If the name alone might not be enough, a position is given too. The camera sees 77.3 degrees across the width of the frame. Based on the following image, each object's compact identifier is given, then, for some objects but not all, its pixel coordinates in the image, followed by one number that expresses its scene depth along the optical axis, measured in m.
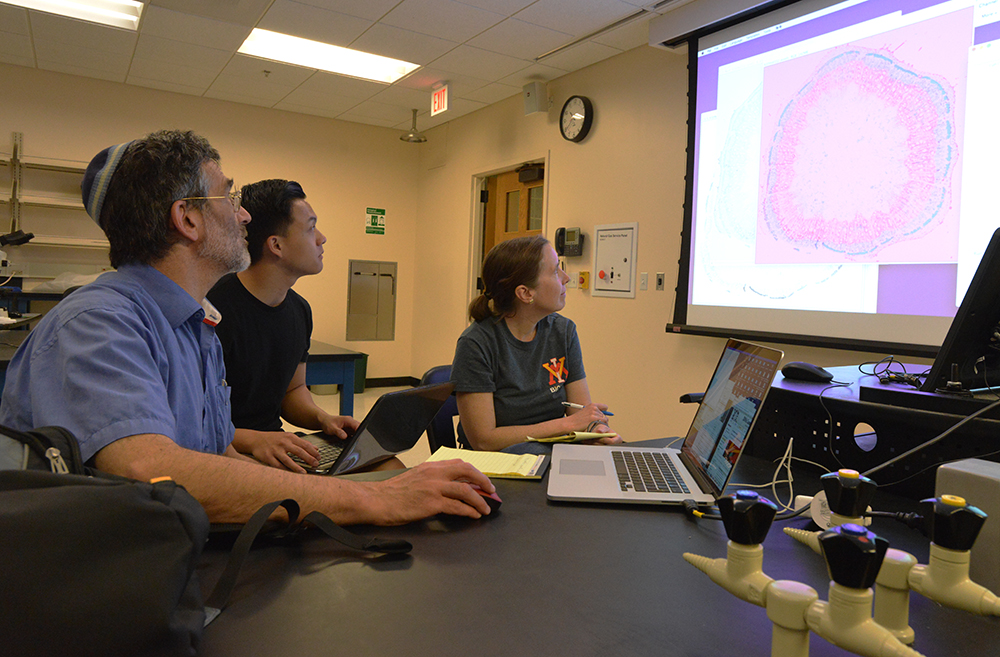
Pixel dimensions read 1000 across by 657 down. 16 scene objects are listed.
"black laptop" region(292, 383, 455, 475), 1.14
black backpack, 0.50
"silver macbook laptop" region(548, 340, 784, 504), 1.05
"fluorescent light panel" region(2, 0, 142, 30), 3.82
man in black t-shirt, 1.87
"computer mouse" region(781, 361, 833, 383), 1.50
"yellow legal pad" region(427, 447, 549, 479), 1.22
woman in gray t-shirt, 1.82
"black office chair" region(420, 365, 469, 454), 1.88
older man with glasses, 0.85
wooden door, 5.00
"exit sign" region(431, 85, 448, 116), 4.86
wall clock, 4.20
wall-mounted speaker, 4.53
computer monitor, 1.04
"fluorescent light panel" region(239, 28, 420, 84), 4.33
